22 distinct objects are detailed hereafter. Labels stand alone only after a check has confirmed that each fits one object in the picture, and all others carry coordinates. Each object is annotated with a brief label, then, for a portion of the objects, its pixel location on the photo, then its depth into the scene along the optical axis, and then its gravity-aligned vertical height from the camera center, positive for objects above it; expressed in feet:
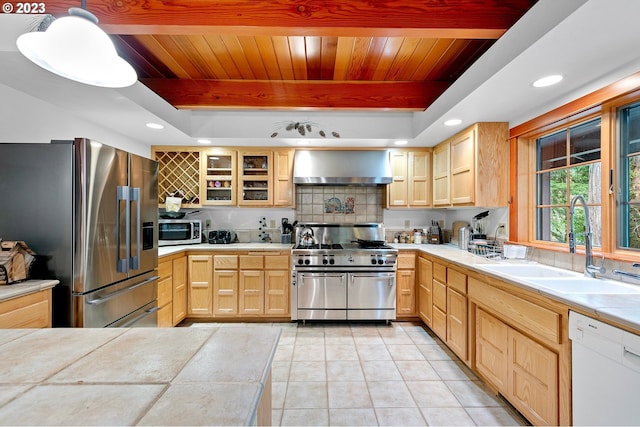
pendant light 3.24 +1.98
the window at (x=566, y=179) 6.28 +0.94
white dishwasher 3.50 -2.11
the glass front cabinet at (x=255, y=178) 11.57 +1.56
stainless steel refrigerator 5.49 +0.03
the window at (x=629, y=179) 5.49 +0.73
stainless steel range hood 11.18 +1.97
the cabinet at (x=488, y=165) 8.53 +1.55
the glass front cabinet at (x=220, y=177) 11.53 +1.60
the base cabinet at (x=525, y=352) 4.50 -2.55
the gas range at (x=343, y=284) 10.36 -2.51
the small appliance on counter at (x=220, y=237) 11.80 -0.90
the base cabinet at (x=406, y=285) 10.70 -2.63
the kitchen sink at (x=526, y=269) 6.60 -1.30
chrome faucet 5.65 -0.84
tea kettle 12.02 -0.90
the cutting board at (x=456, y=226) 11.13 -0.42
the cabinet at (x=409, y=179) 11.75 +1.55
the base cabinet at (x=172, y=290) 8.92 -2.53
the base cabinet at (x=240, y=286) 10.52 -2.63
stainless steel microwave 11.00 -0.64
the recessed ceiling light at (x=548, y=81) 5.75 +2.85
